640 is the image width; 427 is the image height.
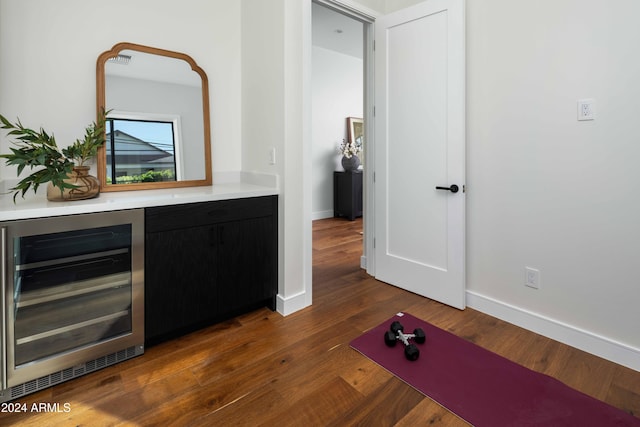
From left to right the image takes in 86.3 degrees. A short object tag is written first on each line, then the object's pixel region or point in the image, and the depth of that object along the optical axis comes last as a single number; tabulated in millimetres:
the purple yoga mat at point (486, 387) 1480
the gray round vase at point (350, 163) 5879
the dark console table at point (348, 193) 5797
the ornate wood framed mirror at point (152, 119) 2227
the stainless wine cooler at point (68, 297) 1552
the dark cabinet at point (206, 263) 1960
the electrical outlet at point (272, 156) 2459
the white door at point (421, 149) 2439
